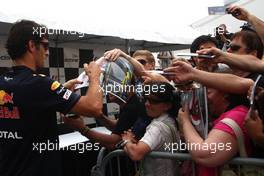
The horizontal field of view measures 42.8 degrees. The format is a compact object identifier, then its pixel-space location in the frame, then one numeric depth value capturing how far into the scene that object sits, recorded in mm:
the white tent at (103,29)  2847
